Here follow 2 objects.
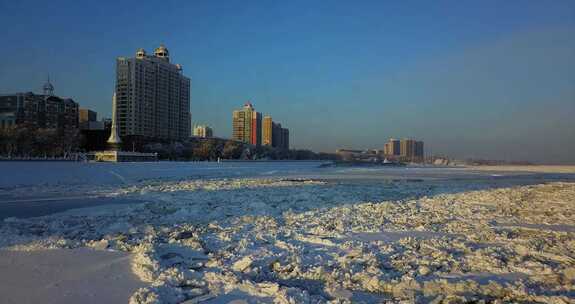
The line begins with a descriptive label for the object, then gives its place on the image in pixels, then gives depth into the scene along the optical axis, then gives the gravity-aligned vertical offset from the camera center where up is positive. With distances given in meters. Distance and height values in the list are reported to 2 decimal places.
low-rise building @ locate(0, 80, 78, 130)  98.12 +10.94
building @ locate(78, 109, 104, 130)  119.69 +13.65
